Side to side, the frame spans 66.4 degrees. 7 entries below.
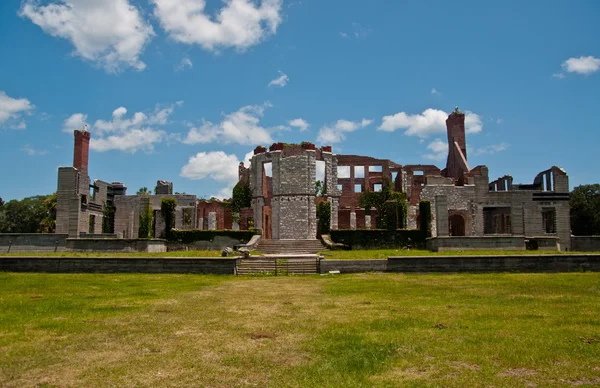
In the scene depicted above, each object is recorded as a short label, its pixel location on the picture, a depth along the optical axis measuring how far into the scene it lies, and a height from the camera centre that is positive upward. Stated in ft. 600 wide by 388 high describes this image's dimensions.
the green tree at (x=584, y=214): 166.06 +6.77
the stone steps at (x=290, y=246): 94.65 -2.92
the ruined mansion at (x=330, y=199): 118.21 +9.57
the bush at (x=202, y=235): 105.50 -0.61
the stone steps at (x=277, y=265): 56.54 -4.14
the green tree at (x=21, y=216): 197.06 +7.05
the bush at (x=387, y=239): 97.25 -1.36
